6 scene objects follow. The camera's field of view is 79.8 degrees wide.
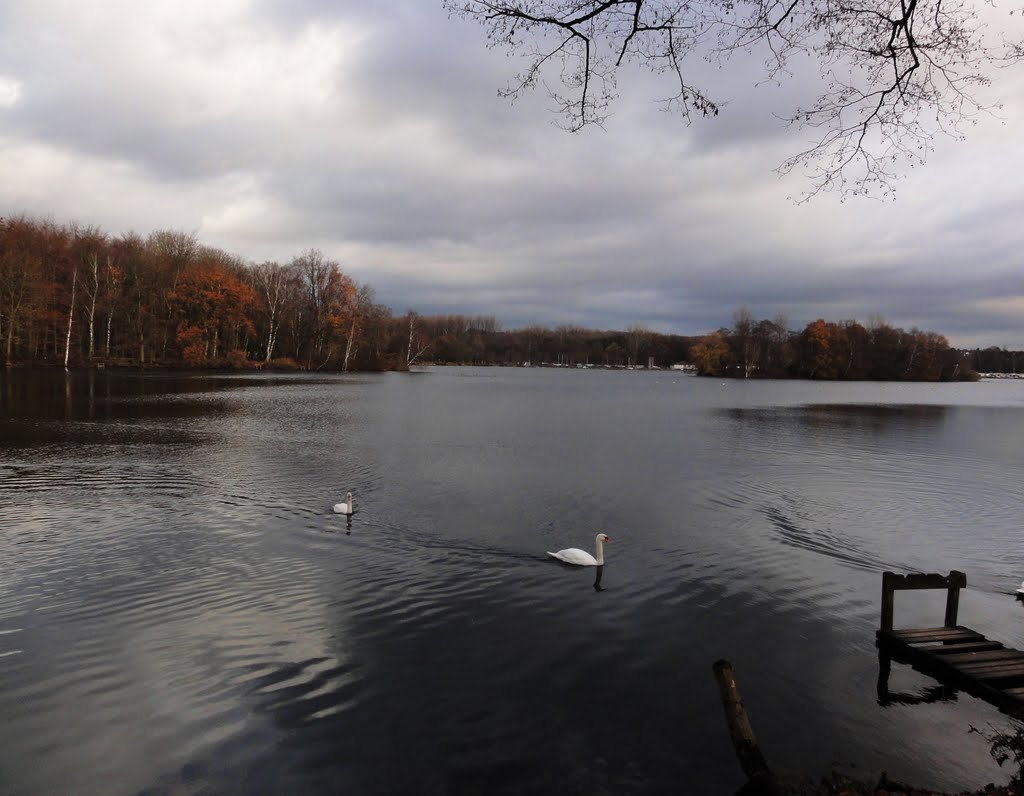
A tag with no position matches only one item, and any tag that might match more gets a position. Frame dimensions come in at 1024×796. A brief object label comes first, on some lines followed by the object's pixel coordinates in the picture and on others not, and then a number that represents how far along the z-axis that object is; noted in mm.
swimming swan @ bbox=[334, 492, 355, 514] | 12820
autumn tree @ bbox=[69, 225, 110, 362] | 61562
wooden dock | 6258
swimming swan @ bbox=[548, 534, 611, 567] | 10211
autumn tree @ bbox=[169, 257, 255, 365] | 69562
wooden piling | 4523
